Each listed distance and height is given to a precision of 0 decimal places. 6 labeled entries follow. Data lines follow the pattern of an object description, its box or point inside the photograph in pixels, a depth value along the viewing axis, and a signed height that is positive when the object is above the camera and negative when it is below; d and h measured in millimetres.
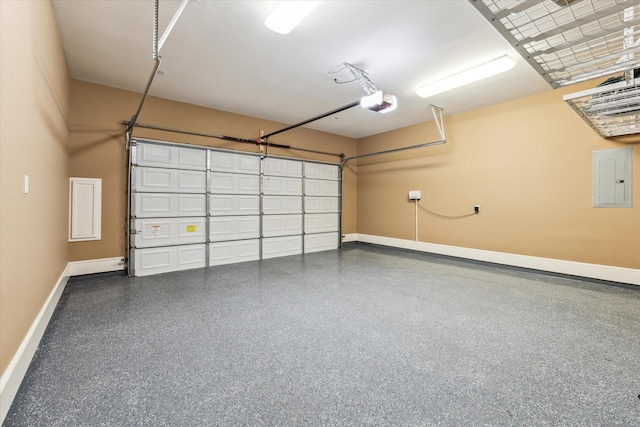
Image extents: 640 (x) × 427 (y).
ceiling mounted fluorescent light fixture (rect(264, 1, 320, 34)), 2311 +1833
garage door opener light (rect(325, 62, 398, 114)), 3560 +1768
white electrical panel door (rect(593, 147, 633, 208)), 3709 +538
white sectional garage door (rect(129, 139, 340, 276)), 4422 +142
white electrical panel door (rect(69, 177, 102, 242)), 3904 +72
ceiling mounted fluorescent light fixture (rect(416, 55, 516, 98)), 3375 +1962
